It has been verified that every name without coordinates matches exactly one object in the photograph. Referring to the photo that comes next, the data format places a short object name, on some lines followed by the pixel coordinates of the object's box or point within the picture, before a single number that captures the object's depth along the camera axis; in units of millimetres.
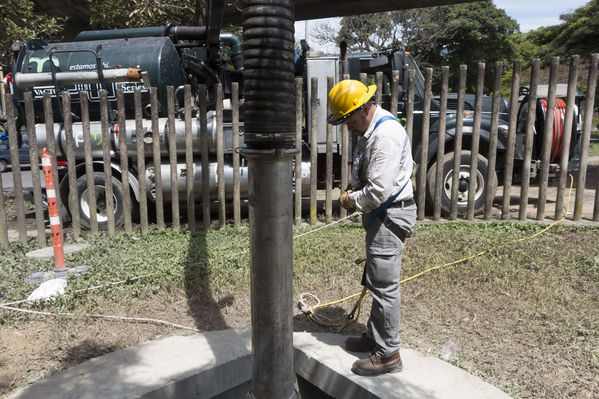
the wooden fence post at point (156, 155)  6078
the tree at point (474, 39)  30000
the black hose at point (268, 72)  1886
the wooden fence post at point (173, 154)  6098
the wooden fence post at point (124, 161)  6027
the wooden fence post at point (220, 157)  6152
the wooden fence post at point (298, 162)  6234
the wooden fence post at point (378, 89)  6125
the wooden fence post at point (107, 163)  6020
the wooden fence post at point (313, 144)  6301
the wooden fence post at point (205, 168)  6216
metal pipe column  1916
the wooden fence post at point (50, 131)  5863
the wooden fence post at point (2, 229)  5926
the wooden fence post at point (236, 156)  6000
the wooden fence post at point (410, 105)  6301
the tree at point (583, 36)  18473
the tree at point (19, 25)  10516
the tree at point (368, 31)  29172
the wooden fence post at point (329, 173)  6462
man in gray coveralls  2867
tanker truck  6839
